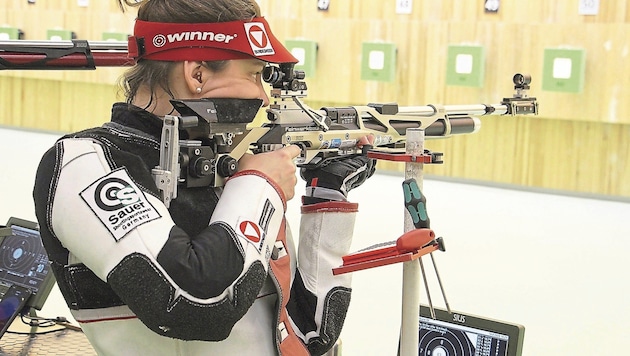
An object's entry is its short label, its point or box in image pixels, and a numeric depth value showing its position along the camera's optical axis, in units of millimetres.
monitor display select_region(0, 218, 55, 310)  1934
